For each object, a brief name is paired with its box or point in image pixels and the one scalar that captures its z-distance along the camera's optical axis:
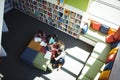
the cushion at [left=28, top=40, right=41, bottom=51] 8.00
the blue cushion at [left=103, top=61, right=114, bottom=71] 6.96
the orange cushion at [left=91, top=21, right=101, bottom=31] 8.43
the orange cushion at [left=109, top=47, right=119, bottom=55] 7.38
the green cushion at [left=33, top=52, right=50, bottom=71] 7.48
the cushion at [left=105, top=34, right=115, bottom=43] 8.07
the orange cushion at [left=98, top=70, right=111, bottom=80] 6.70
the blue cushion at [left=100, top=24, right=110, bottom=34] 8.28
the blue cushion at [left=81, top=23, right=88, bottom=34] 8.37
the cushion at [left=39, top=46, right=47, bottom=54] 7.89
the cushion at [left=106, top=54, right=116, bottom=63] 7.23
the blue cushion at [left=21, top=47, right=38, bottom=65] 7.61
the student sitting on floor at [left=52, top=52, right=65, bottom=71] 7.75
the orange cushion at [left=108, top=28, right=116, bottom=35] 8.20
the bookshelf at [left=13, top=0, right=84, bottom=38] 8.20
